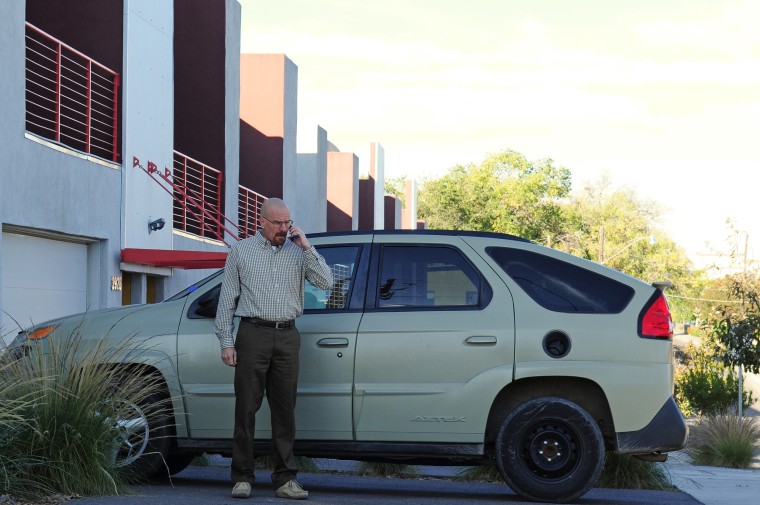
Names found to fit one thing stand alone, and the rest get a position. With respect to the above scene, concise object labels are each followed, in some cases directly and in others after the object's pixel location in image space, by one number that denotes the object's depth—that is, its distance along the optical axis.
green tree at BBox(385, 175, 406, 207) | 108.06
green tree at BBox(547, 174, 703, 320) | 80.11
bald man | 8.34
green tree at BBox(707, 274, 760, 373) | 27.48
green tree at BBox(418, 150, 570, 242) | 73.38
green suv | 8.52
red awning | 17.00
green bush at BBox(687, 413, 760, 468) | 18.69
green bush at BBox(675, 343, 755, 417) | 29.42
